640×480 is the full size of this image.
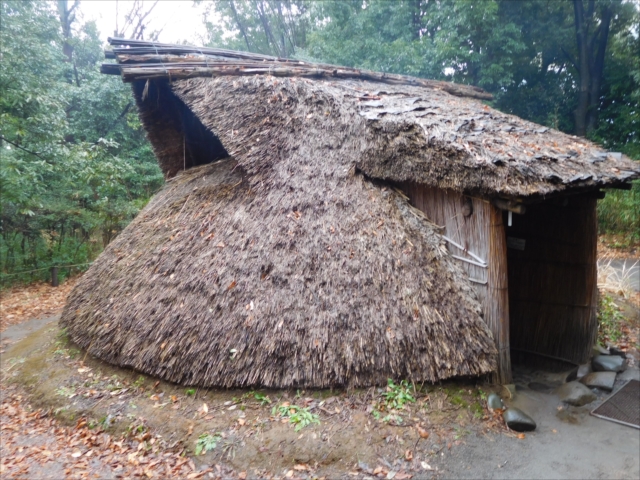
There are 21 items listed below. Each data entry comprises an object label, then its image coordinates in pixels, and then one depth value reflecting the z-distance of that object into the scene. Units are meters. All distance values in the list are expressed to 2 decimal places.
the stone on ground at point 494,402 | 4.32
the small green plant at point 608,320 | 6.46
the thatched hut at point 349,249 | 4.26
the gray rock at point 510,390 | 4.49
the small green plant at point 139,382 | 4.57
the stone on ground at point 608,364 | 5.47
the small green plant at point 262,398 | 4.15
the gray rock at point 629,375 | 5.36
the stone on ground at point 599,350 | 5.78
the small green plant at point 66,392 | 4.76
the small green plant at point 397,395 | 4.09
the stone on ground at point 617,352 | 5.91
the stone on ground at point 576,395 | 4.73
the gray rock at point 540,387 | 5.10
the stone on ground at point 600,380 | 5.05
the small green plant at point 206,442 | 3.81
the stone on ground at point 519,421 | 4.13
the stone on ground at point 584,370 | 5.40
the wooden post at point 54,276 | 10.84
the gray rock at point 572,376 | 5.41
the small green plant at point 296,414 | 3.93
